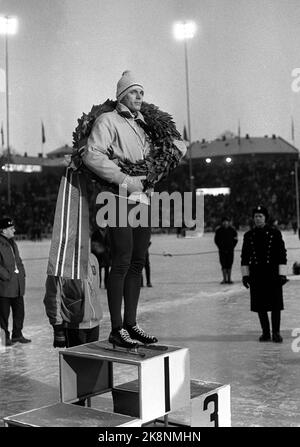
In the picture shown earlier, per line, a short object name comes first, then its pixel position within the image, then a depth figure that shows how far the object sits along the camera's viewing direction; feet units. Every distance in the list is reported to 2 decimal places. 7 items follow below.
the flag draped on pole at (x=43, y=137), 127.91
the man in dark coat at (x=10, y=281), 24.11
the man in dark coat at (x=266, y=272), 22.94
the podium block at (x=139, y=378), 10.52
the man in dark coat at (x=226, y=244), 41.88
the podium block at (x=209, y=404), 11.18
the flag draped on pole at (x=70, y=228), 11.92
